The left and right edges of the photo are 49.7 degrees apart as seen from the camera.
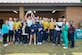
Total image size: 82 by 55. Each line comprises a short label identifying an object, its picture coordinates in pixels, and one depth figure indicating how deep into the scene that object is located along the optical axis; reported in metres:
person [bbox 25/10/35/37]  5.79
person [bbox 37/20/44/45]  5.77
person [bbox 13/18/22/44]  5.79
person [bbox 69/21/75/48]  5.52
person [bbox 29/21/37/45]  5.72
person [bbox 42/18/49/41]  5.95
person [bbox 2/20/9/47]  5.73
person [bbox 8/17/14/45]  5.83
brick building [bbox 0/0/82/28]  8.34
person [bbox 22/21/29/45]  5.75
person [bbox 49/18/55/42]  5.86
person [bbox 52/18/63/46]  5.72
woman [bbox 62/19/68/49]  5.49
